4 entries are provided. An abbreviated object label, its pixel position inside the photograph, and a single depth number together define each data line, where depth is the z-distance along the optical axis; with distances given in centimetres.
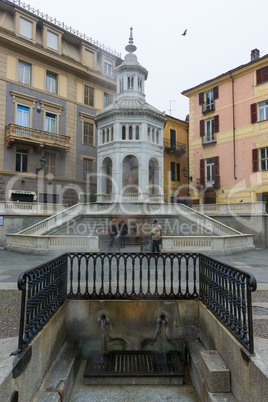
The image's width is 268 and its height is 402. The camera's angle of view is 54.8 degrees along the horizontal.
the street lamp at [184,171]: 3102
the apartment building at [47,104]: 2231
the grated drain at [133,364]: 466
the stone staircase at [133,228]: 1300
